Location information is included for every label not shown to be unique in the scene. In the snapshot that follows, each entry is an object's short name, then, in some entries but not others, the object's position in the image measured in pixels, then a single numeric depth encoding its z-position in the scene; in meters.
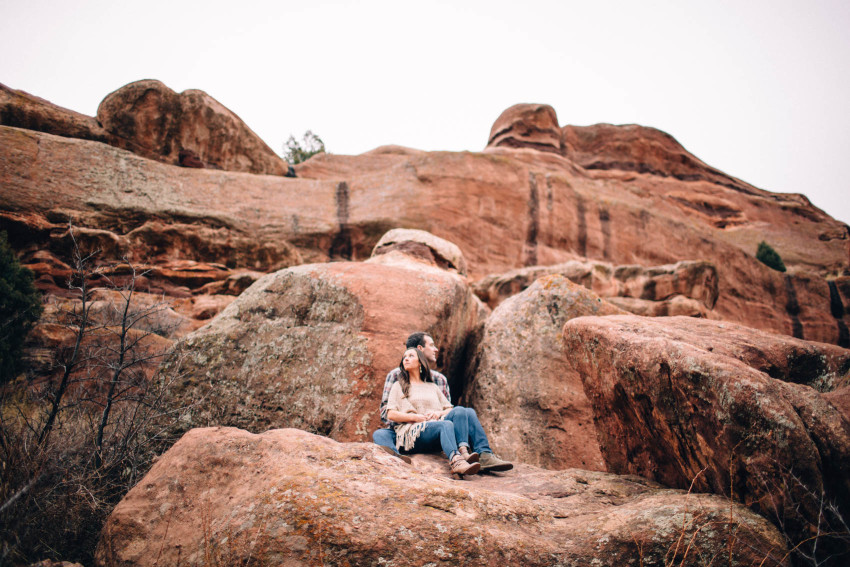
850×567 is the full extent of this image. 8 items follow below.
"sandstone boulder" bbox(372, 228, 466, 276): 9.61
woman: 4.55
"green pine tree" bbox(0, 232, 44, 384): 7.83
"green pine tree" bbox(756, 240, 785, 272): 22.91
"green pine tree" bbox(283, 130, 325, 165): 33.19
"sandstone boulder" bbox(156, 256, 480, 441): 5.79
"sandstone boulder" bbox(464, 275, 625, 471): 6.04
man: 4.74
